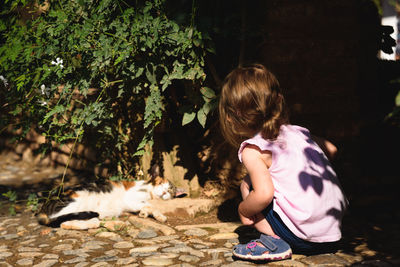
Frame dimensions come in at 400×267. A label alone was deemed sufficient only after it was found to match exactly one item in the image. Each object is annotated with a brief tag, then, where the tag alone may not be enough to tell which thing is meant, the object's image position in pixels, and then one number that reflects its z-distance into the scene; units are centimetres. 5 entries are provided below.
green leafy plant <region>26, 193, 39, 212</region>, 368
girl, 235
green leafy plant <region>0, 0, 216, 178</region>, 294
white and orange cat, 342
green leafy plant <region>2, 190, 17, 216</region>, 373
